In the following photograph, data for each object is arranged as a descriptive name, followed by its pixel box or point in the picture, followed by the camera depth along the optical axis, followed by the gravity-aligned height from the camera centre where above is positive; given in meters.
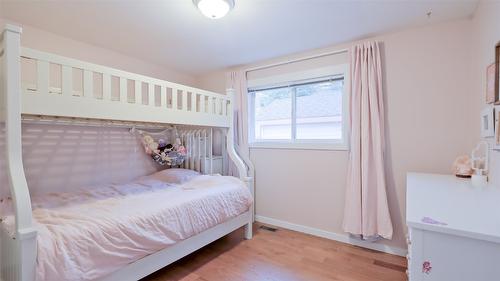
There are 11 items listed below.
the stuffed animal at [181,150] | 3.00 -0.16
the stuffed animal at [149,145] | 2.91 -0.09
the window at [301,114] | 2.49 +0.29
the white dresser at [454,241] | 0.67 -0.33
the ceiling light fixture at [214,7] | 1.51 +0.91
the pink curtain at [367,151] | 2.10 -0.13
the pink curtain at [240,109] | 2.97 +0.39
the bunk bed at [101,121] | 1.11 +0.15
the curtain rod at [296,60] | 2.39 +0.93
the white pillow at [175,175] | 2.61 -0.45
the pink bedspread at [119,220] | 1.17 -0.55
